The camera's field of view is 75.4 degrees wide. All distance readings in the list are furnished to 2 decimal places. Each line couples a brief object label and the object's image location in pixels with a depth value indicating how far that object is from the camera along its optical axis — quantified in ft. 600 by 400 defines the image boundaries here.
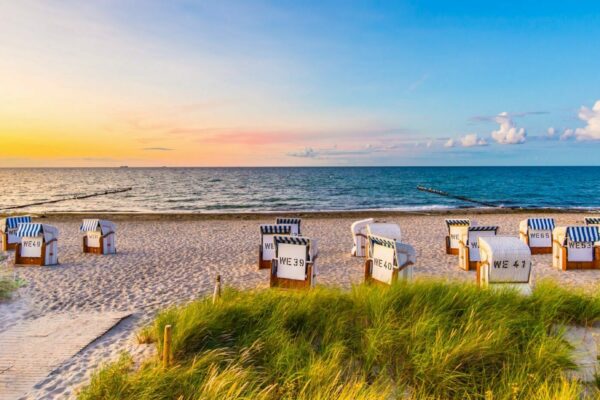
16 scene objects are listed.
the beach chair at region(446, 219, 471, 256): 41.63
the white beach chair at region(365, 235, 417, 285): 26.05
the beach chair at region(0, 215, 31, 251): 43.42
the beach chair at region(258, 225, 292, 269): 35.81
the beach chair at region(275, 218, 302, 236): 40.37
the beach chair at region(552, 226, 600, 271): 35.04
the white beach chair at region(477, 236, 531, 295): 23.08
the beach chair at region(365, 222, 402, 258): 34.40
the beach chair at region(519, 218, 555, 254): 40.96
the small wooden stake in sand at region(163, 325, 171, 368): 13.91
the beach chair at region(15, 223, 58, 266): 36.58
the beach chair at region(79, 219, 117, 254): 41.75
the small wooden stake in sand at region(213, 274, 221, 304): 19.27
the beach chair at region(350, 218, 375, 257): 39.75
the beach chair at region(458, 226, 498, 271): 35.12
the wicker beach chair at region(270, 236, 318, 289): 27.94
